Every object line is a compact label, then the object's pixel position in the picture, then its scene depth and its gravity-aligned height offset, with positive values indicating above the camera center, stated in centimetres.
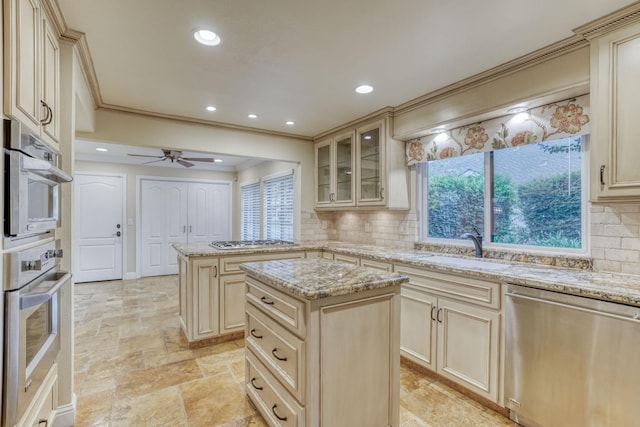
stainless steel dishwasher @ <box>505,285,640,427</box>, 151 -79
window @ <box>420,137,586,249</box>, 229 +16
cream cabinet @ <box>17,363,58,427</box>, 129 -89
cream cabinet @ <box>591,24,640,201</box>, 169 +56
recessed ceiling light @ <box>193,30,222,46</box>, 189 +109
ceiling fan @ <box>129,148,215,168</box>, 438 +81
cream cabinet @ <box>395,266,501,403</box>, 204 -83
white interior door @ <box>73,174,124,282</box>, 573 -27
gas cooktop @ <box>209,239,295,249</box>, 347 -37
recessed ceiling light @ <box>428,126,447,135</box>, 287 +78
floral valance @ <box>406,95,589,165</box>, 212 +65
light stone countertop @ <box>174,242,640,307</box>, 161 -39
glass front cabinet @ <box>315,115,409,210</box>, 330 +51
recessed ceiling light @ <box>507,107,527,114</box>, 232 +78
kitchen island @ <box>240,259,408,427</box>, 147 -68
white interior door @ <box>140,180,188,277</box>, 624 -22
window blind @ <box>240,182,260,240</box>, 614 +2
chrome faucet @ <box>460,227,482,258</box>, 272 -24
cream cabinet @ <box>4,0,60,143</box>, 118 +65
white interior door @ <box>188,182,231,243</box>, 677 +2
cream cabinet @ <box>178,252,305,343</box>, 303 -83
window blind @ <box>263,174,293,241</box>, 493 +9
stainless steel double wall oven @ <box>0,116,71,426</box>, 113 -26
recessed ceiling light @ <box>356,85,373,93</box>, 268 +109
